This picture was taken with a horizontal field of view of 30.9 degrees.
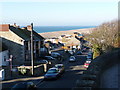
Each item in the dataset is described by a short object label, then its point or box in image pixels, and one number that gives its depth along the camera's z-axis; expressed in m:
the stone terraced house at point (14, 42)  38.19
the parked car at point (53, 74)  23.91
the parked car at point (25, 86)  15.96
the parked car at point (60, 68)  28.09
